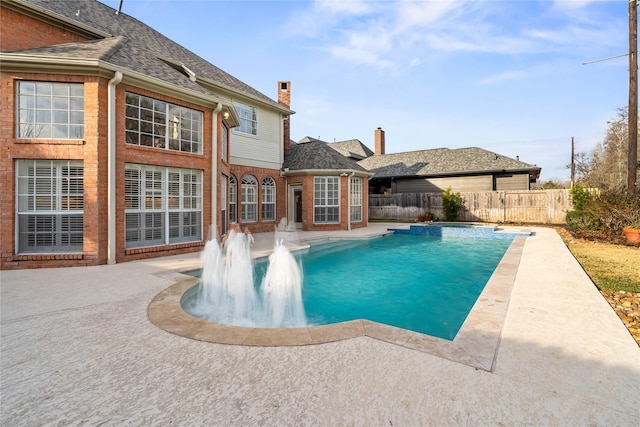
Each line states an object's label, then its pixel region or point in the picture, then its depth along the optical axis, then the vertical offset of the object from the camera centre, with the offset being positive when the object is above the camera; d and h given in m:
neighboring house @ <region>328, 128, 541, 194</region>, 20.73 +2.85
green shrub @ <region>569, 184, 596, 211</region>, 14.24 +0.71
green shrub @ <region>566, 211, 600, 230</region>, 12.20 -0.48
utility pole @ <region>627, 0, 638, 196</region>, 11.47 +4.68
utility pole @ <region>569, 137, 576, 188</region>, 33.12 +5.51
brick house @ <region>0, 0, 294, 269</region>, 6.92 +1.66
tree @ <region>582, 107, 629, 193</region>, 25.72 +4.83
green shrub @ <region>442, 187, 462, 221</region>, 20.09 +0.38
